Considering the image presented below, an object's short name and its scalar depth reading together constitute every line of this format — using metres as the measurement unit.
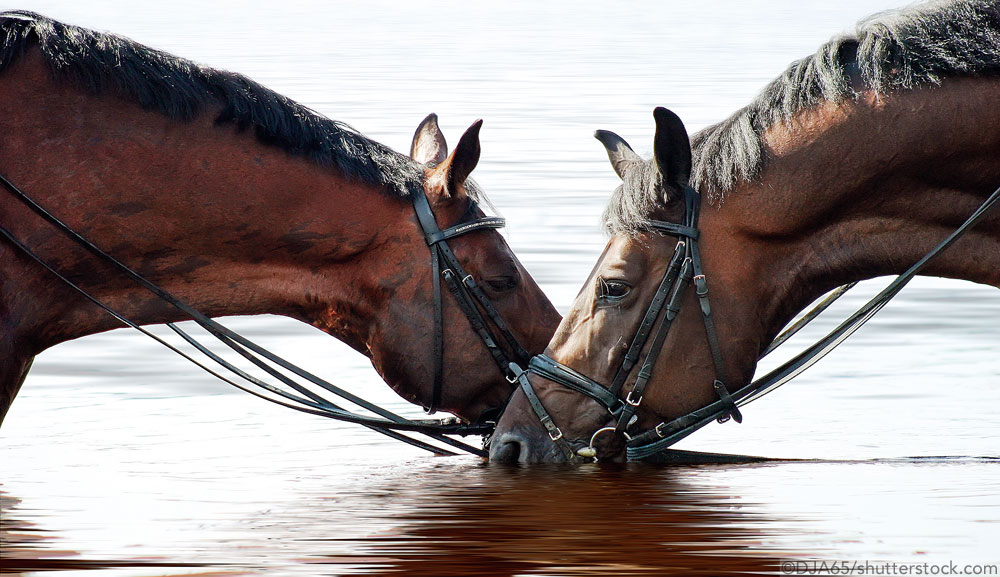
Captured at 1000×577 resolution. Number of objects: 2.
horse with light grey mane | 11.49
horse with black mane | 11.79
